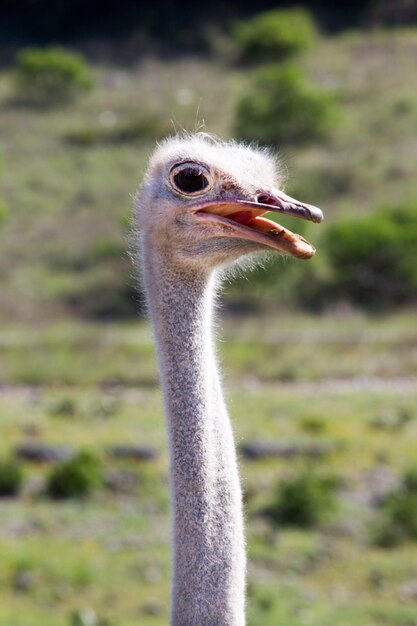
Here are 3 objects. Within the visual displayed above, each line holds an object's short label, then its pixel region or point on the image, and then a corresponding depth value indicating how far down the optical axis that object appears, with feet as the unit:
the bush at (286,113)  112.78
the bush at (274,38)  143.13
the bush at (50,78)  128.36
